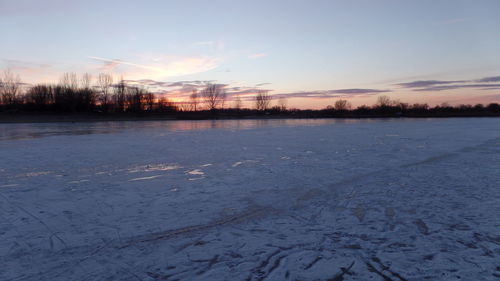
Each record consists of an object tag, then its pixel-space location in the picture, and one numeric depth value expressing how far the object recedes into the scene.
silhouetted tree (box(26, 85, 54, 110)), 56.97
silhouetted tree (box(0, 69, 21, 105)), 58.70
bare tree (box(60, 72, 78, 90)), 61.66
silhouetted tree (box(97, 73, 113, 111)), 61.68
